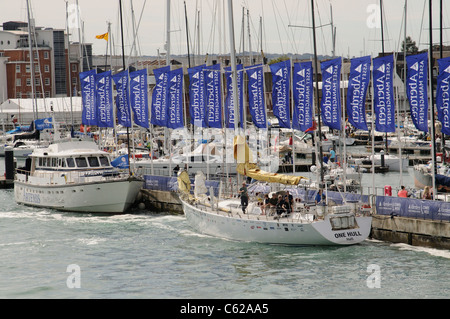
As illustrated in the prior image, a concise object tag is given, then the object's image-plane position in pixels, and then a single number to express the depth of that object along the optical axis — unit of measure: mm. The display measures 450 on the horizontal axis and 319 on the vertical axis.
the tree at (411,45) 176500
